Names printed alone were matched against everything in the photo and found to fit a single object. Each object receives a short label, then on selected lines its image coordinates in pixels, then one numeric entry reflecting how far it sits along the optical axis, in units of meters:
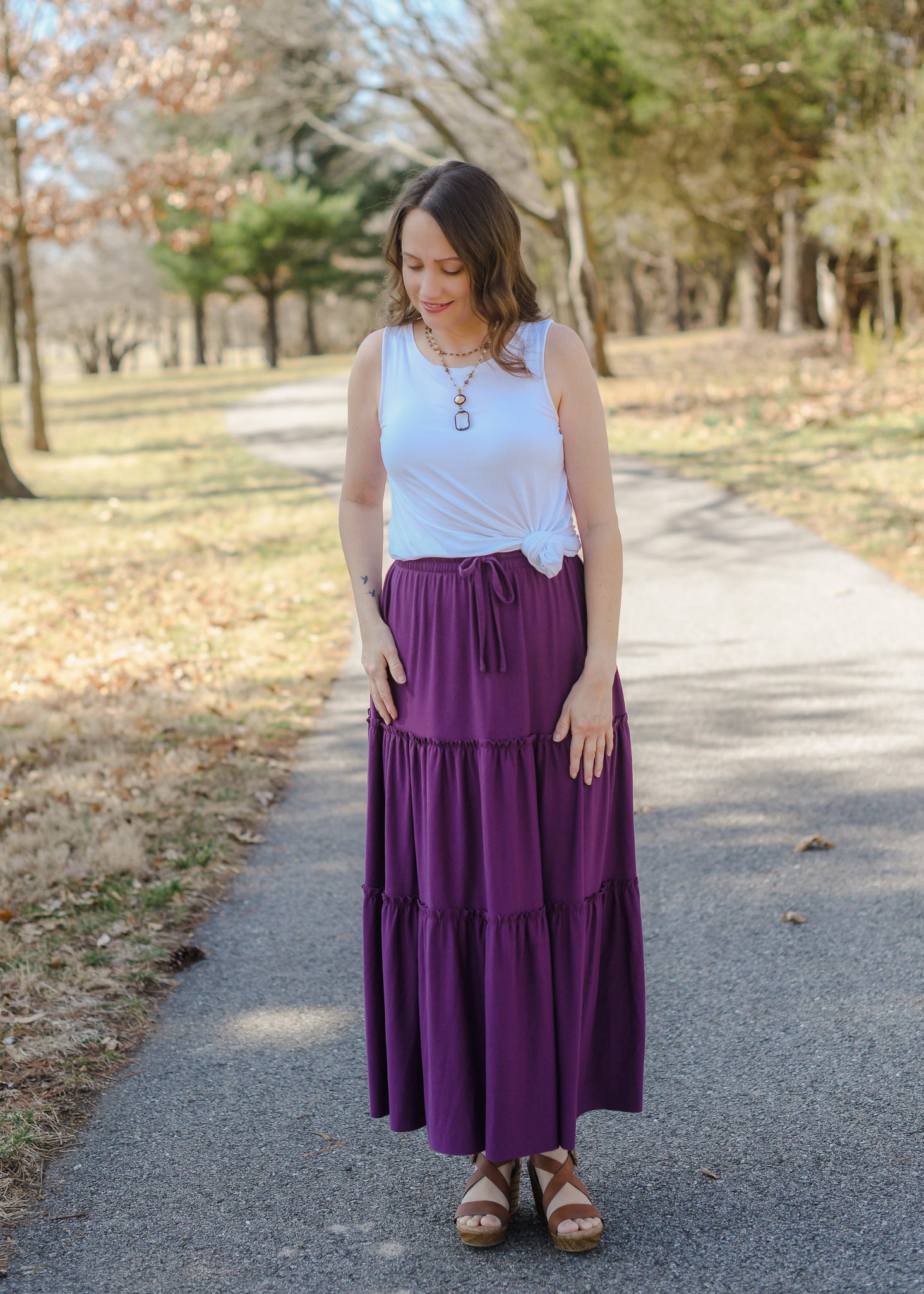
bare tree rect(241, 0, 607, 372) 19.66
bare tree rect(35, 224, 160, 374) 46.31
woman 2.34
